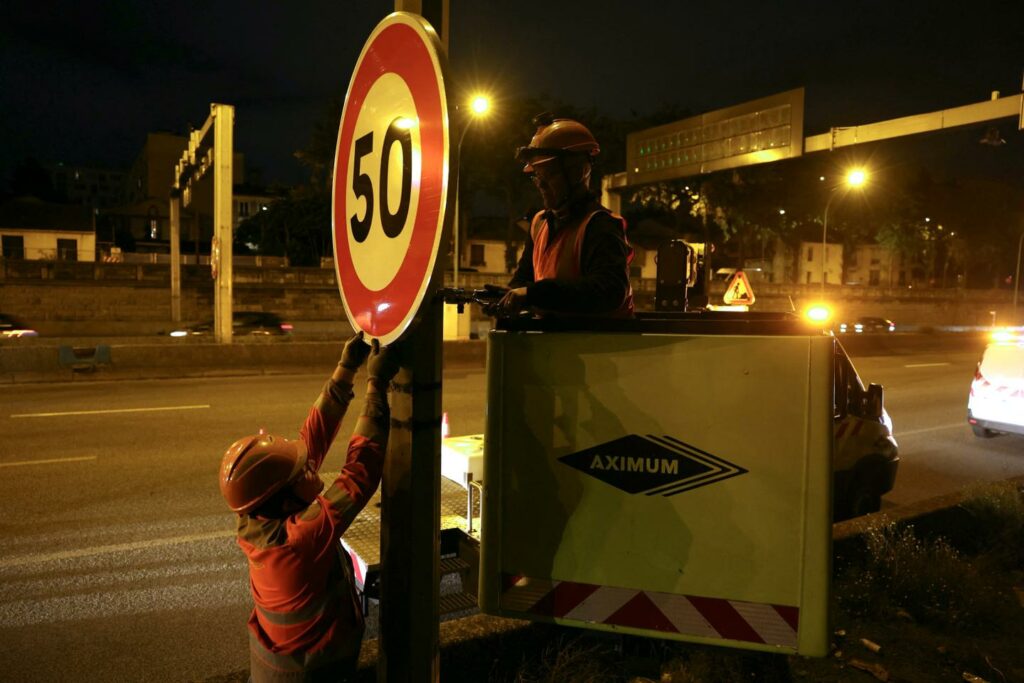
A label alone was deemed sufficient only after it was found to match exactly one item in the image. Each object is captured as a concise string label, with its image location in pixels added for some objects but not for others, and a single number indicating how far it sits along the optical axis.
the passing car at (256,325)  23.48
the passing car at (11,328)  22.56
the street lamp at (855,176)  29.45
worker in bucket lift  2.28
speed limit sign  1.86
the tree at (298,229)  58.84
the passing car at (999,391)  10.43
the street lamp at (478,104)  17.81
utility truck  2.14
